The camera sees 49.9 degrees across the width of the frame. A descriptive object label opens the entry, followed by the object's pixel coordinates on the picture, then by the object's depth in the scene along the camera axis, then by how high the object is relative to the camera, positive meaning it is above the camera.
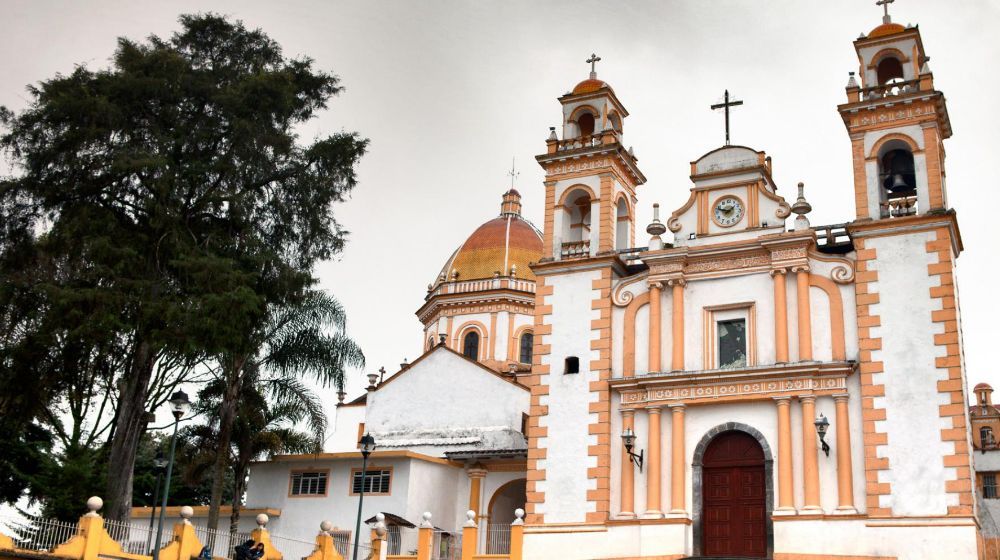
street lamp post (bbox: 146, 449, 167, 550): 25.83 +2.38
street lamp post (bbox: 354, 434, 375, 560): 23.27 +2.67
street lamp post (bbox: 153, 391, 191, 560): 18.47 +2.64
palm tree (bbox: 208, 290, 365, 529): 27.66 +5.42
